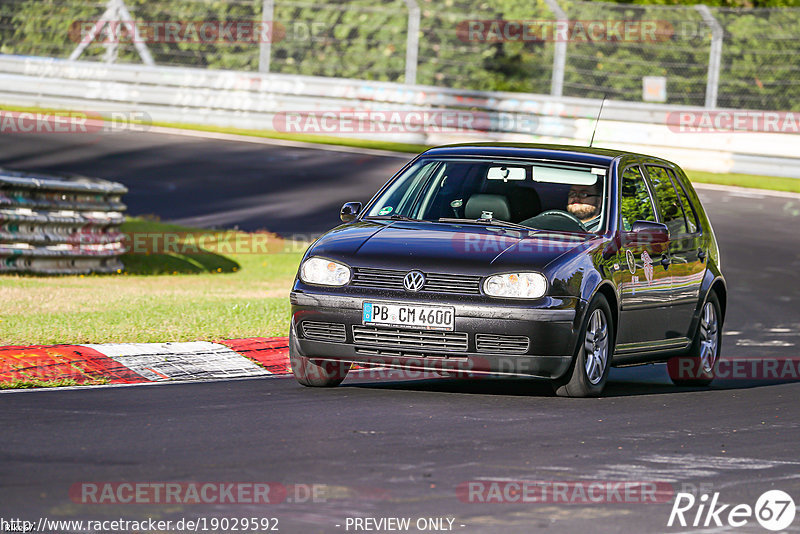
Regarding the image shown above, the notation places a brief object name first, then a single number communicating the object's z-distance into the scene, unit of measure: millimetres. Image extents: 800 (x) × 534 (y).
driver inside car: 19516
